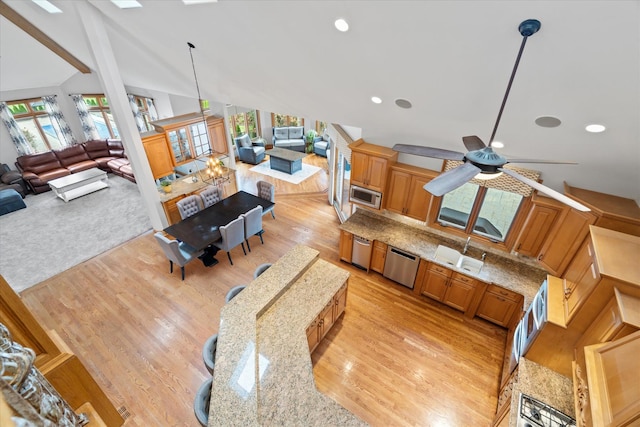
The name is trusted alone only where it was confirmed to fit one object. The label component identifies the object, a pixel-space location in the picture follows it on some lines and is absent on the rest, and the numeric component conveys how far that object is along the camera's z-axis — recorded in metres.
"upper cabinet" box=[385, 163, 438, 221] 4.88
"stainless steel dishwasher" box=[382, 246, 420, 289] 5.12
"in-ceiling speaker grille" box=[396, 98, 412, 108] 3.59
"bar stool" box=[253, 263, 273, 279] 4.58
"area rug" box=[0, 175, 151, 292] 5.95
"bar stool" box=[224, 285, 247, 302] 4.17
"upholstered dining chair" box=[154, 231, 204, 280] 5.23
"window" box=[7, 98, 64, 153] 8.95
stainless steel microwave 5.35
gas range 2.76
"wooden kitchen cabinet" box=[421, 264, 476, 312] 4.72
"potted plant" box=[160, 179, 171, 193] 6.79
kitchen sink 4.72
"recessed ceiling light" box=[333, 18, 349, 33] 2.59
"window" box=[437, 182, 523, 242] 4.45
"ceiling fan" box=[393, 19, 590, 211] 2.09
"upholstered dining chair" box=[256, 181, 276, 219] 7.33
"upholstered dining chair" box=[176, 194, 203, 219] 6.52
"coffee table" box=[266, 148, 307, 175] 10.01
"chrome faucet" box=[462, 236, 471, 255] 4.92
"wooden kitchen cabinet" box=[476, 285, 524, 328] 4.41
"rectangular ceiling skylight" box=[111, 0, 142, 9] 3.81
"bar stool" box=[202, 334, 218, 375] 3.27
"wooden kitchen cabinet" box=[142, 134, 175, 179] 6.34
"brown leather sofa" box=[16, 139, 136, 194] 8.66
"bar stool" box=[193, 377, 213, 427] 2.77
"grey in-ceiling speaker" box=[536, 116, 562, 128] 2.83
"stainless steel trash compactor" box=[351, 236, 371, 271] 5.51
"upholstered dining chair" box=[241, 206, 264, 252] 6.07
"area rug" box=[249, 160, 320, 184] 9.88
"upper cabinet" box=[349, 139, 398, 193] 4.99
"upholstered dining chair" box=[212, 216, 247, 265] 5.63
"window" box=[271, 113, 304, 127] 12.43
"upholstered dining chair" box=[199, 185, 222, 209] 6.98
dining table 5.63
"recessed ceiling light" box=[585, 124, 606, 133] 2.66
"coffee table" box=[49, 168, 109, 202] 8.20
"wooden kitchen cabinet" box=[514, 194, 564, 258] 3.86
